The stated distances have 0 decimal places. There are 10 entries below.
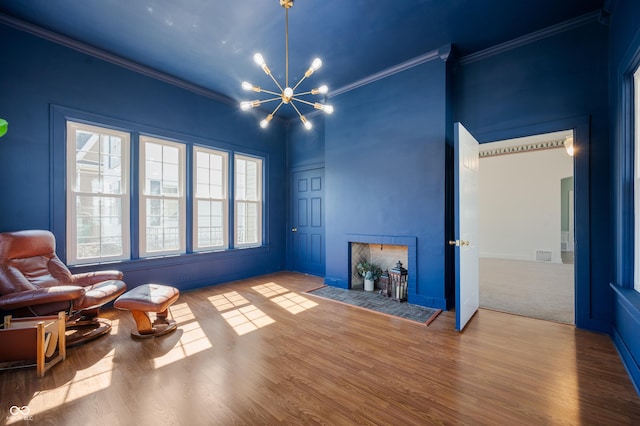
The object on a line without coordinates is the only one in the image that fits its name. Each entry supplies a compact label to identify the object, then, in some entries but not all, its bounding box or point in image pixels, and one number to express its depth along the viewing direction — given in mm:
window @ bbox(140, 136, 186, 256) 4023
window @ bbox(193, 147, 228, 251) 4621
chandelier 2425
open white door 2846
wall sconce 4324
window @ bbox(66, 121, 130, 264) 3436
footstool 2578
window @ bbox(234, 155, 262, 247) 5273
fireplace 3787
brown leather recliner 2314
